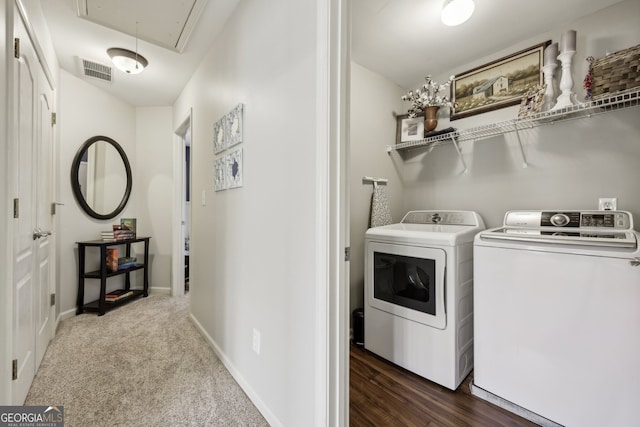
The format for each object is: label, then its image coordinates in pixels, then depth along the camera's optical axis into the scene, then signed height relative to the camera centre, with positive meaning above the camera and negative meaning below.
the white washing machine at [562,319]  1.14 -0.53
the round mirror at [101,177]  2.75 +0.43
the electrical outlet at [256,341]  1.44 -0.72
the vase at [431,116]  2.26 +0.87
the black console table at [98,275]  2.67 -0.64
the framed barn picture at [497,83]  1.92 +1.07
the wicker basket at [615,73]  1.37 +0.78
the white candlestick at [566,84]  1.61 +0.83
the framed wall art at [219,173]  1.85 +0.31
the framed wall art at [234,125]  1.63 +0.59
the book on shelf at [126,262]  2.97 -0.57
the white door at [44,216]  1.76 -0.01
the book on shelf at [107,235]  2.86 -0.23
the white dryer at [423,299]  1.59 -0.58
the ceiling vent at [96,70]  2.40 +1.41
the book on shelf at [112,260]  2.85 -0.51
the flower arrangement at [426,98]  2.22 +1.03
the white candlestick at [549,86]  1.75 +0.88
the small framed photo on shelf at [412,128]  2.34 +0.80
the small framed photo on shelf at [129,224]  3.10 -0.12
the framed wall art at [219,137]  1.87 +0.59
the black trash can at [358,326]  2.14 -0.95
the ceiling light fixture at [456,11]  1.53 +1.24
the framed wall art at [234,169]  1.62 +0.30
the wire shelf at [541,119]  1.44 +0.65
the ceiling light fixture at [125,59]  2.14 +1.30
